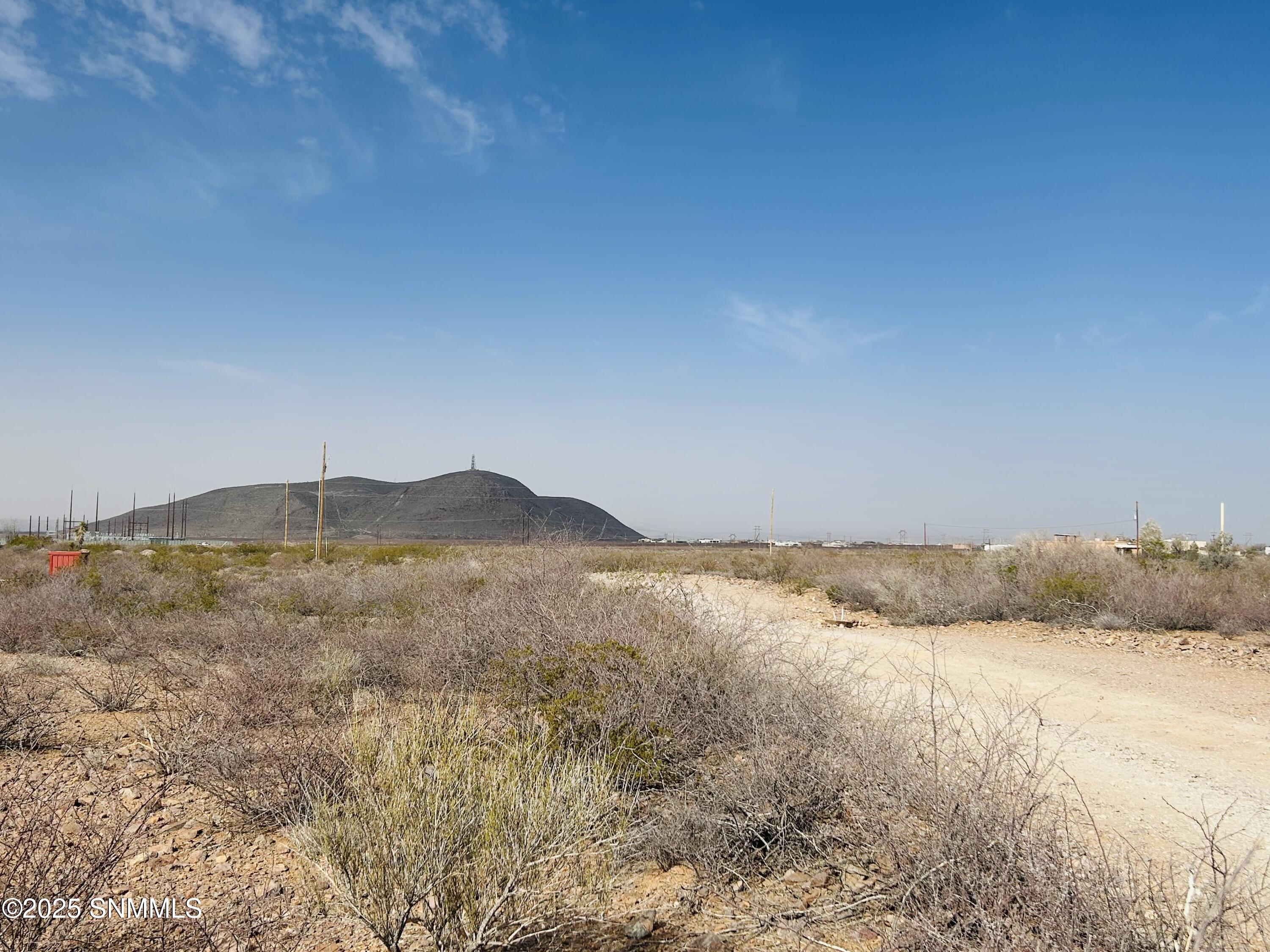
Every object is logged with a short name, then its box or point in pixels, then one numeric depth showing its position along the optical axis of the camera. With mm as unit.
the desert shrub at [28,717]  6039
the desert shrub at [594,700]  4977
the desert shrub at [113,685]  7230
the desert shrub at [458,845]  3115
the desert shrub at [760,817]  4039
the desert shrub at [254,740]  4773
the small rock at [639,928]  3449
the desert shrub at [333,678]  7129
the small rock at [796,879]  3881
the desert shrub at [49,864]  2820
